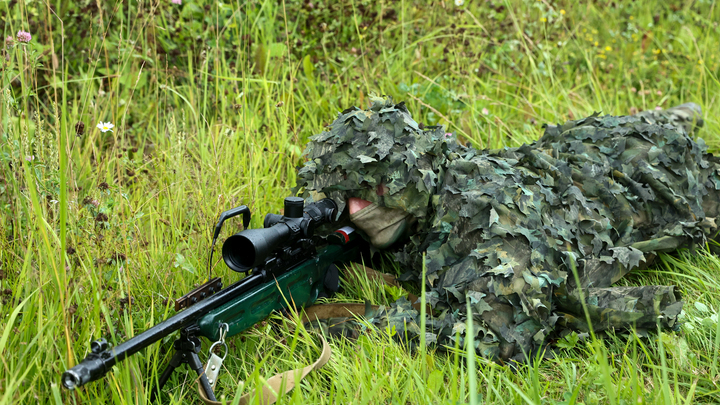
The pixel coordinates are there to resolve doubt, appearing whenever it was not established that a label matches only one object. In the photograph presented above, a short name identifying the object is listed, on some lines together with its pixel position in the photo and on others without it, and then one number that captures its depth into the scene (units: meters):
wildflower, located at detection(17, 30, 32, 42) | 2.12
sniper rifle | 1.74
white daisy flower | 2.38
